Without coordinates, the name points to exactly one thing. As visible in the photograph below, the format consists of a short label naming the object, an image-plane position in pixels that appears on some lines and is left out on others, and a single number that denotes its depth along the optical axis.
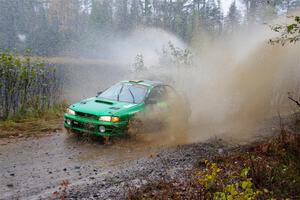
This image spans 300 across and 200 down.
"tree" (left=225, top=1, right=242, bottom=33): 82.89
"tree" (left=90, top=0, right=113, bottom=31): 79.75
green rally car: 9.53
